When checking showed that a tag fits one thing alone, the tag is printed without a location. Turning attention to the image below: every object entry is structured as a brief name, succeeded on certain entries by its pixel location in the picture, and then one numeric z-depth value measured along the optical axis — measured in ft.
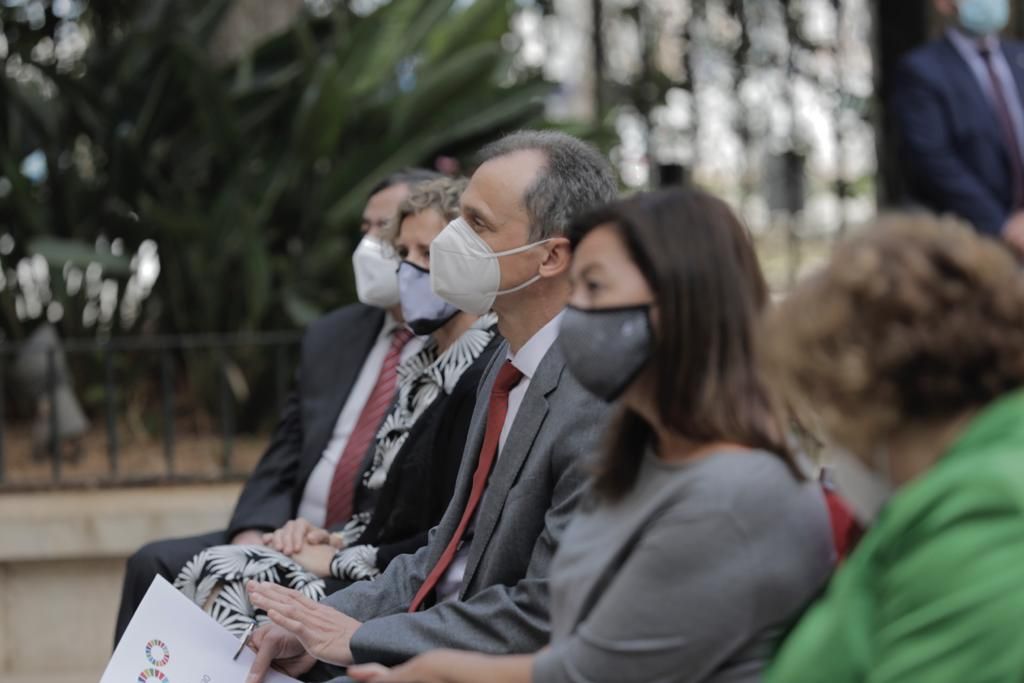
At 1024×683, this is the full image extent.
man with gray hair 17.13
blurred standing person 34.86
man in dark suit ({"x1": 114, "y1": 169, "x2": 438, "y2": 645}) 25.48
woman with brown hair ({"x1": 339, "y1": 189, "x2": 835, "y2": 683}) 12.46
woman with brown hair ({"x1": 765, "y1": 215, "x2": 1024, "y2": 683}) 10.25
